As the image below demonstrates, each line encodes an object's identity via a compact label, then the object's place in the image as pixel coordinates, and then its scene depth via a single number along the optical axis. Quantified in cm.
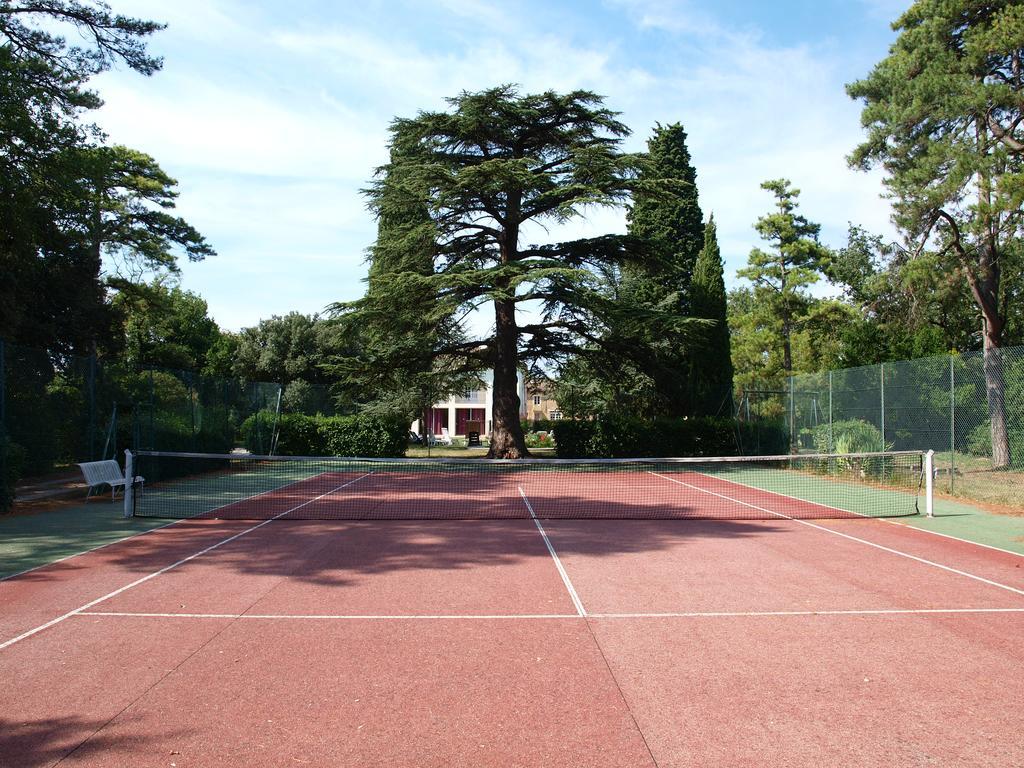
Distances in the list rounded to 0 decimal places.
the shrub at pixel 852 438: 1891
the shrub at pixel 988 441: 1655
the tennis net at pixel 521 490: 1357
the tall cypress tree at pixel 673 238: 3103
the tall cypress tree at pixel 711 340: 3061
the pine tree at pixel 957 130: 1897
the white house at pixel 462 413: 7658
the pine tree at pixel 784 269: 3725
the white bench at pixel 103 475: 1373
